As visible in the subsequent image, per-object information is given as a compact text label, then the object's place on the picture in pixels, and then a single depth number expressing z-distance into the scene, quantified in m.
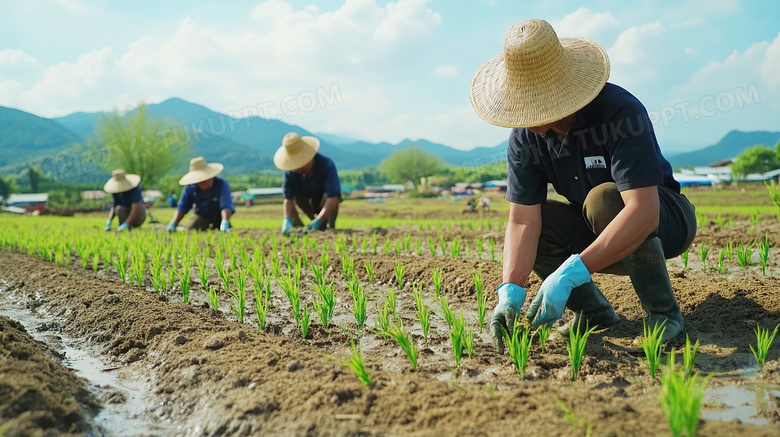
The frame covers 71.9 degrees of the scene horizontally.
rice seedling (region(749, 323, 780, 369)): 1.85
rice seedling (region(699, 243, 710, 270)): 3.72
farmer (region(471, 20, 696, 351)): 2.10
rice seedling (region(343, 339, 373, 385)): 1.67
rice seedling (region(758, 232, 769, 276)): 3.26
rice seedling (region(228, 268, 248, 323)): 2.79
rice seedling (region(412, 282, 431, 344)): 2.30
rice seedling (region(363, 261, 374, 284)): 3.80
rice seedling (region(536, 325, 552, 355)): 2.08
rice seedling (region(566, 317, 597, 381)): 1.81
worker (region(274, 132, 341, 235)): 6.90
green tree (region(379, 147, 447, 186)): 95.44
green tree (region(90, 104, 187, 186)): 31.75
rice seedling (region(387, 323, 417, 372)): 1.90
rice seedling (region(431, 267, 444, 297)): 3.12
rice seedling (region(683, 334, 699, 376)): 1.67
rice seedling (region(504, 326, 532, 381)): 1.81
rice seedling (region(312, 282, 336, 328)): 2.60
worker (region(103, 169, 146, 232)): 9.21
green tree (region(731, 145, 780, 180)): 61.12
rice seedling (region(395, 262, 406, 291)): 3.57
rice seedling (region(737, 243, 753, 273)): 3.63
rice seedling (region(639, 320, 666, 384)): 1.76
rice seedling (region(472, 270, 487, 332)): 2.45
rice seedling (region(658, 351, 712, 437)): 1.18
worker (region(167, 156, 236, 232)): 7.72
